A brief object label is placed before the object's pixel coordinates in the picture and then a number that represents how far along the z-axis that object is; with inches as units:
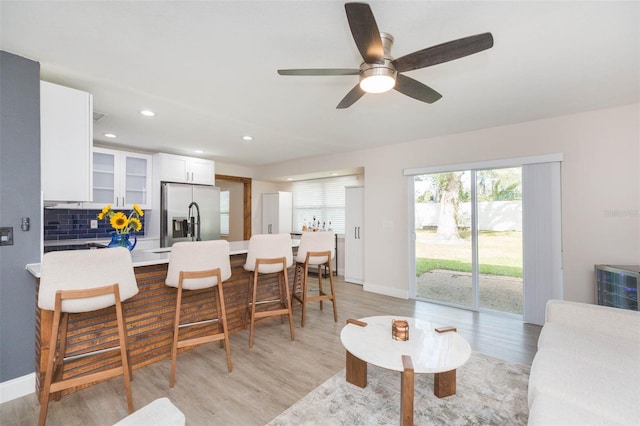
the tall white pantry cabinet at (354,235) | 218.2
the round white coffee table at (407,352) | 63.2
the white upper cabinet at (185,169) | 193.3
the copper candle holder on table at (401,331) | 76.7
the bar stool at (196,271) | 90.9
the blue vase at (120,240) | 104.7
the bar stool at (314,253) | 134.8
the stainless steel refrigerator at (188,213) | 190.2
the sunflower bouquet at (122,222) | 98.8
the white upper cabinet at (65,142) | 90.1
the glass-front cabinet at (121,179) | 169.9
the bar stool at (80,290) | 67.8
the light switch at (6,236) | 79.0
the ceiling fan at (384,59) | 55.4
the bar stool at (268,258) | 115.3
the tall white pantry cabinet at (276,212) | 265.9
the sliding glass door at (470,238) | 150.5
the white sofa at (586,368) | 49.1
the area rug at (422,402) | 71.7
